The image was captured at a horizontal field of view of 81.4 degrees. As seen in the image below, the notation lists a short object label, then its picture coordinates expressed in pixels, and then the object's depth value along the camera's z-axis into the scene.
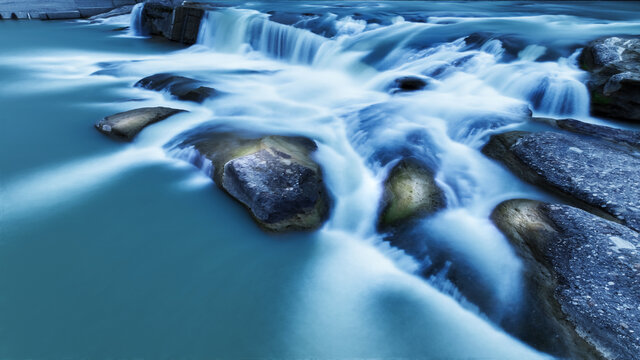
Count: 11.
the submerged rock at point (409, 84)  7.39
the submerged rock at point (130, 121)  5.67
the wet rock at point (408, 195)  3.91
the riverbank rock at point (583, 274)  2.60
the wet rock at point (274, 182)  3.89
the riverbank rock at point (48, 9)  16.23
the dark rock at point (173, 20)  12.35
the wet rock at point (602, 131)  4.92
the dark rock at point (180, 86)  7.13
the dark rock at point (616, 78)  5.71
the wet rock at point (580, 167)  3.61
